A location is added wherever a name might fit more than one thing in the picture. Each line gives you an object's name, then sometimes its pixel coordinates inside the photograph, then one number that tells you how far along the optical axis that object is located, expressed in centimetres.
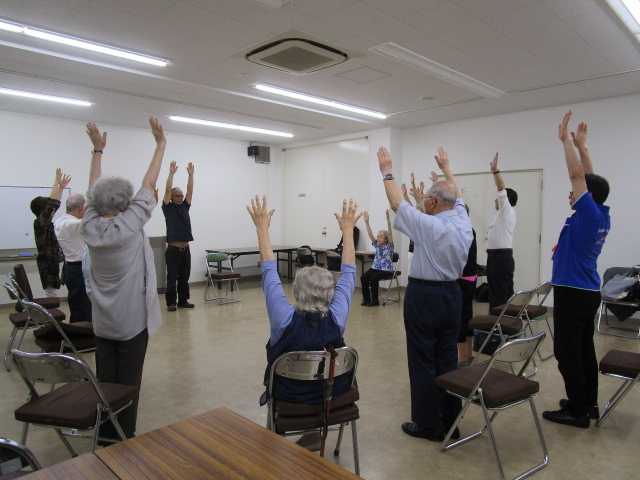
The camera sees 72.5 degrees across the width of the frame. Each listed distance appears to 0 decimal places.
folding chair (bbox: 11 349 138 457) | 206
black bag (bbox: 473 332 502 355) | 449
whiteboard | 669
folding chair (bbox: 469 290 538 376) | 378
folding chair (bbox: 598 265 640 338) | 521
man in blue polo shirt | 282
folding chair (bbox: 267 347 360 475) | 196
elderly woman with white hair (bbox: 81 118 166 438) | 227
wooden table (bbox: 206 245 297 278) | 832
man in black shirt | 664
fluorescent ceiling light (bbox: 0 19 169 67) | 374
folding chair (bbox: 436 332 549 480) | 239
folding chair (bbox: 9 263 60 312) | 408
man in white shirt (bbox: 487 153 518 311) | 440
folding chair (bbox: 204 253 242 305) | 725
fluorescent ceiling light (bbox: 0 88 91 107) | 571
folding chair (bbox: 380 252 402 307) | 711
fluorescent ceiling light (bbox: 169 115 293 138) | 739
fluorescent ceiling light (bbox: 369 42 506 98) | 424
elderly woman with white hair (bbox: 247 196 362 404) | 202
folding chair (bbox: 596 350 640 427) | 277
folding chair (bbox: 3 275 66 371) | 396
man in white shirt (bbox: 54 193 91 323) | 392
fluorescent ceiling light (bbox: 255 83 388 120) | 562
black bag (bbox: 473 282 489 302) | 708
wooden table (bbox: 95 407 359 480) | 121
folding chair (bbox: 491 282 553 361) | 414
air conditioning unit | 413
